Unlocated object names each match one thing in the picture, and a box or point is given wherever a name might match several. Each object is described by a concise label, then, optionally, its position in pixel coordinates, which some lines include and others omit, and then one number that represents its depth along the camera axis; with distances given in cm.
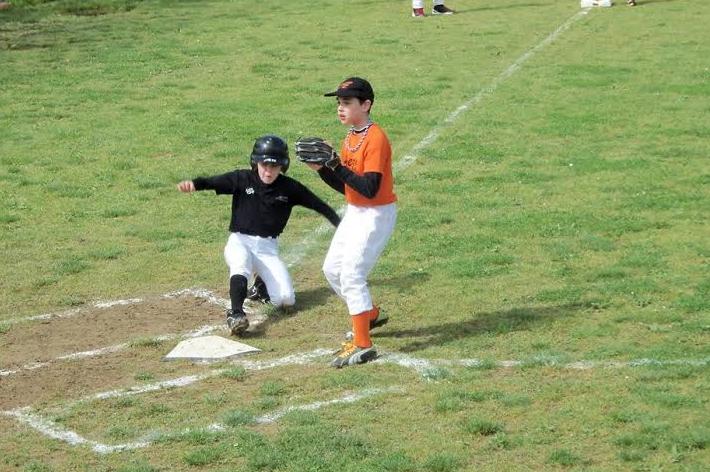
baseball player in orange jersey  1695
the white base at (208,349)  1747
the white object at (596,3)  5287
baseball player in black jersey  1958
